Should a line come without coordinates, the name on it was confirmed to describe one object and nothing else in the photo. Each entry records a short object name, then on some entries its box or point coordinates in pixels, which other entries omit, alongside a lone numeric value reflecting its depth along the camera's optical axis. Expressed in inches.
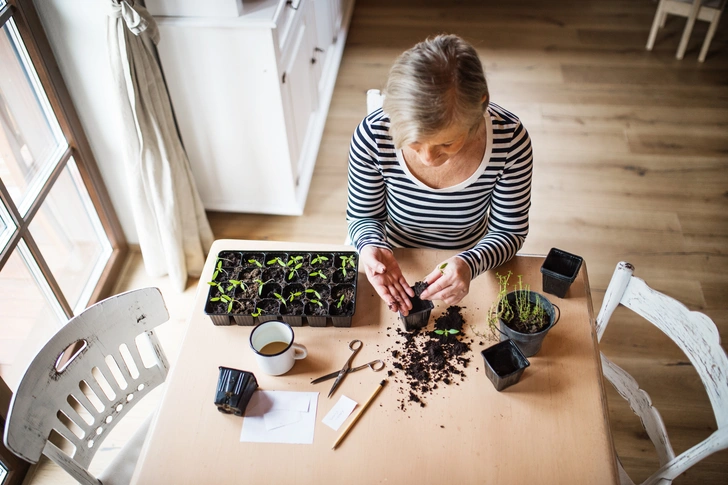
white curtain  76.7
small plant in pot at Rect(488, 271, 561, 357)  51.9
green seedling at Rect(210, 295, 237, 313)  56.3
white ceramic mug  51.6
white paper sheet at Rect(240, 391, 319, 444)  48.9
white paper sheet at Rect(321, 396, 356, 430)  49.6
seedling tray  55.9
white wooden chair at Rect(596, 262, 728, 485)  49.1
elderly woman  48.0
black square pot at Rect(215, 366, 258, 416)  49.3
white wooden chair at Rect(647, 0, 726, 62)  135.7
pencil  48.4
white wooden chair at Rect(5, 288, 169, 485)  48.2
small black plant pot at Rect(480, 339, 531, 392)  49.7
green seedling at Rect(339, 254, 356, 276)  59.4
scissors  52.2
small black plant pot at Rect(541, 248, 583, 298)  56.6
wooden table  46.7
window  74.9
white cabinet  85.4
